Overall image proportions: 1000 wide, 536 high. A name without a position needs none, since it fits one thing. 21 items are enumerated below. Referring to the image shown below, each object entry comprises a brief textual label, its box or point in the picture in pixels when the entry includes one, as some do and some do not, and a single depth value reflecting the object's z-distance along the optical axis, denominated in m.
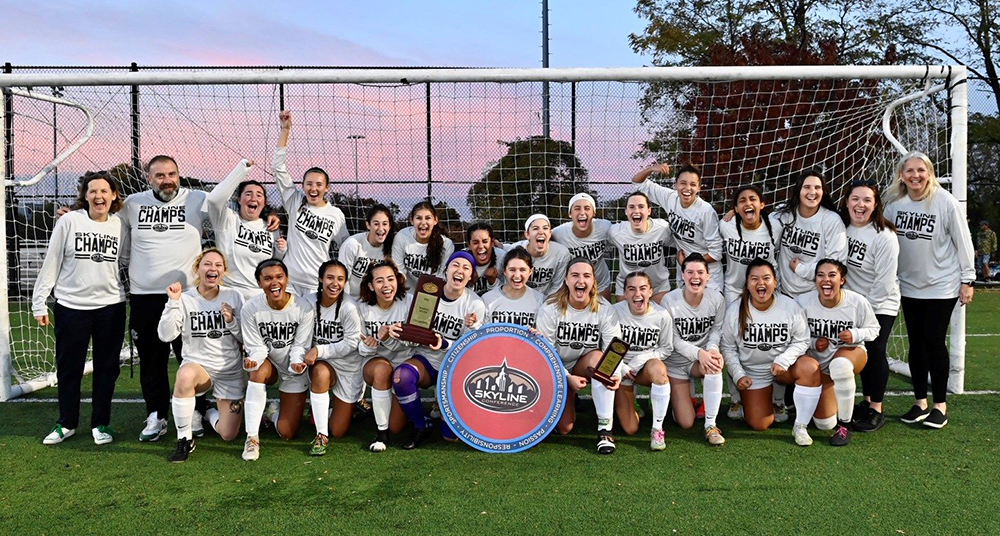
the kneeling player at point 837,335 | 4.15
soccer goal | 5.21
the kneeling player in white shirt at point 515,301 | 4.27
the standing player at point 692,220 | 4.75
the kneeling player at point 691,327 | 4.30
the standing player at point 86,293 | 4.23
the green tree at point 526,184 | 8.70
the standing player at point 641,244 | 4.71
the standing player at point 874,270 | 4.38
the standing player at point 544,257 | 4.62
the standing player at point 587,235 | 4.76
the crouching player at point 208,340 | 3.97
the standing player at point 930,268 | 4.43
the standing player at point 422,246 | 4.68
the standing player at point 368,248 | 4.77
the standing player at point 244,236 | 4.58
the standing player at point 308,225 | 4.86
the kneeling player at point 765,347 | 4.15
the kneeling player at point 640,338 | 4.22
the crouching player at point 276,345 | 4.04
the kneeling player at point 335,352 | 4.11
